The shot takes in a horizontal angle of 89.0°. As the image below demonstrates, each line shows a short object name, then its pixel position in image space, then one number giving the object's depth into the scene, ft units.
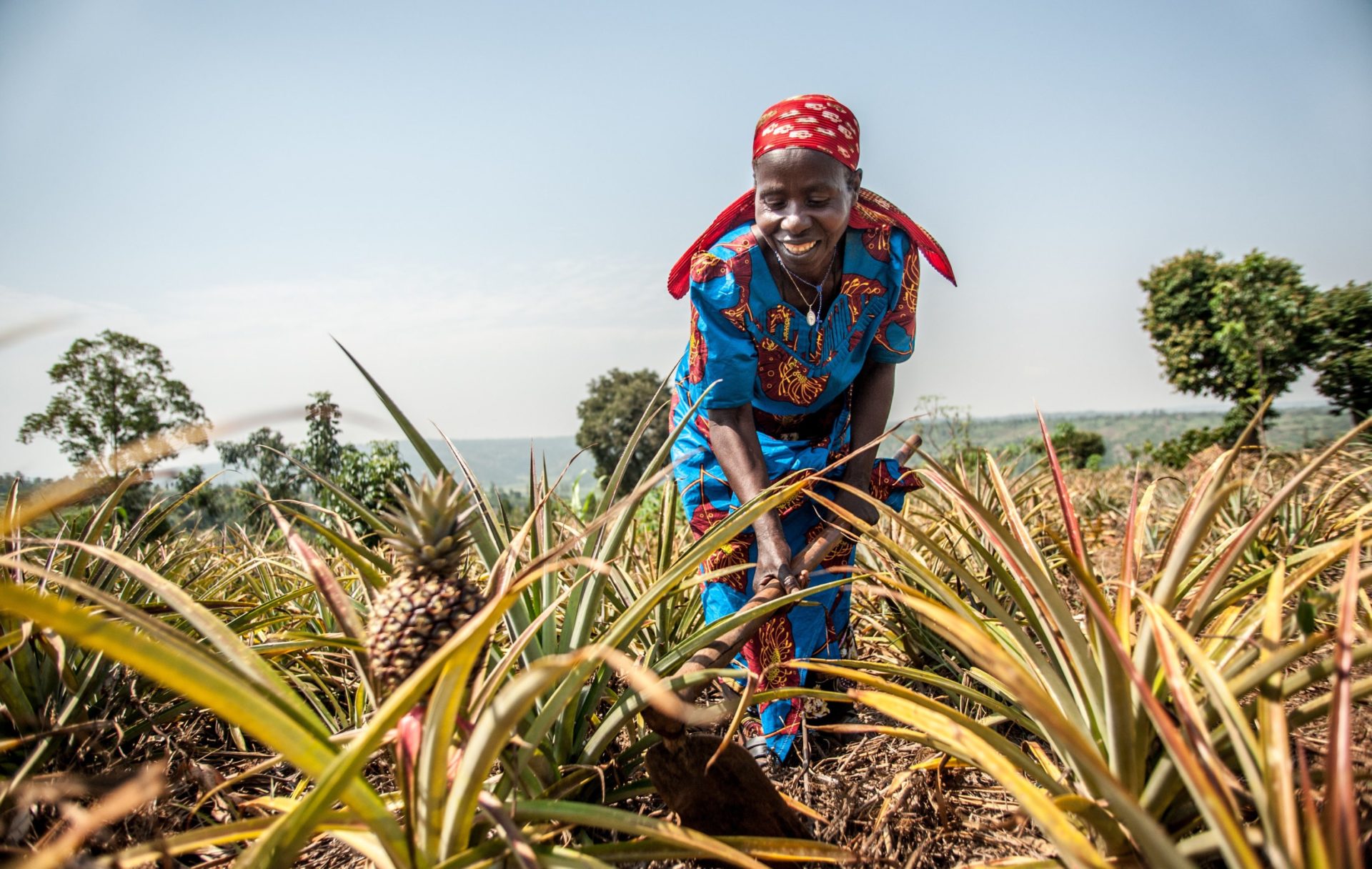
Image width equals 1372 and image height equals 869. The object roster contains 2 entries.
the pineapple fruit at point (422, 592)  3.26
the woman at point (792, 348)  6.40
